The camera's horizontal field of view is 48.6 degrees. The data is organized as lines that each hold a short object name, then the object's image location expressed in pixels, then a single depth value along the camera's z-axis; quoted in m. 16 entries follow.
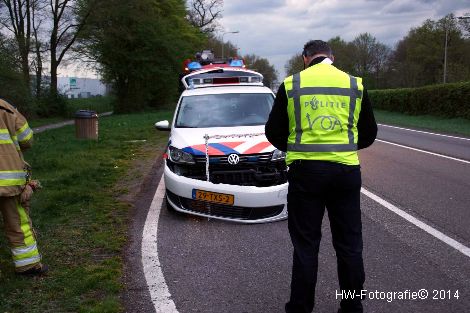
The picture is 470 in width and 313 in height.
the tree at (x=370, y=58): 86.69
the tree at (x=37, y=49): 34.05
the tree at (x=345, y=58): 87.00
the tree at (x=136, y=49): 39.41
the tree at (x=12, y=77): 26.75
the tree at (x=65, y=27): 38.47
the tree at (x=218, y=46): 70.84
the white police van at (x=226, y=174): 6.36
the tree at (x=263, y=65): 128.50
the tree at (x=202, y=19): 70.25
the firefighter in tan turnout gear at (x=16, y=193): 4.55
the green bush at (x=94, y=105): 40.97
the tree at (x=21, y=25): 30.46
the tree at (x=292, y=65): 98.99
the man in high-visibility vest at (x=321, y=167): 3.52
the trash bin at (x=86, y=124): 16.45
